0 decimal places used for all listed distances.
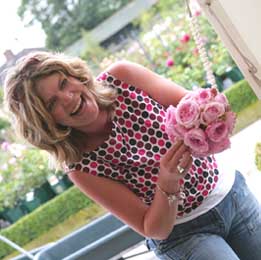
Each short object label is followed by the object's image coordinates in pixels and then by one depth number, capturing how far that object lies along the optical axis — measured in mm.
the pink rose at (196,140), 2043
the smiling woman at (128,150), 2174
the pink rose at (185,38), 5725
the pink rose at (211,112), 2047
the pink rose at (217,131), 2048
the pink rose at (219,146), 2071
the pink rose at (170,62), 5806
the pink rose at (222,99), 2063
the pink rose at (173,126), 2065
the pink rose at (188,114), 2050
